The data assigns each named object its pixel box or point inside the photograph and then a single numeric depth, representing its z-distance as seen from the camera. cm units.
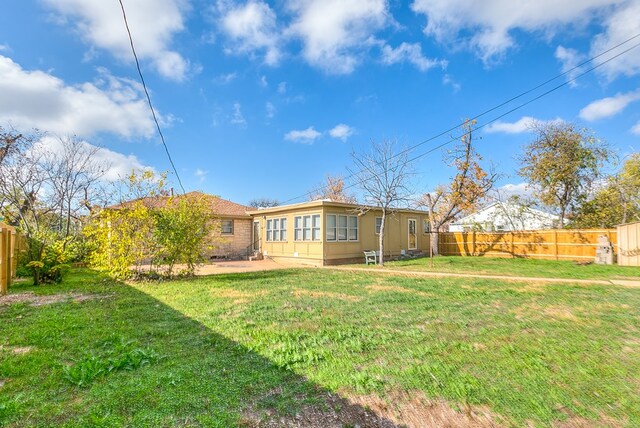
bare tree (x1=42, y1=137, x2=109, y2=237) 1438
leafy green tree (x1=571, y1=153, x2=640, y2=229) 1644
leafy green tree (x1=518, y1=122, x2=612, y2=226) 1714
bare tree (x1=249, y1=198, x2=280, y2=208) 4919
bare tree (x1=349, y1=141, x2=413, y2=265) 1504
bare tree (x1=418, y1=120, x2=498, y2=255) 1748
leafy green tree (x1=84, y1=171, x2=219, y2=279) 929
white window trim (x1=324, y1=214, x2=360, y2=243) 1492
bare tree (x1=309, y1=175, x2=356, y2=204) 3281
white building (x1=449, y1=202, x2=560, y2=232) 2053
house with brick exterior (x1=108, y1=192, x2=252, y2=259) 1877
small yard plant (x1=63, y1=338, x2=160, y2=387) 297
